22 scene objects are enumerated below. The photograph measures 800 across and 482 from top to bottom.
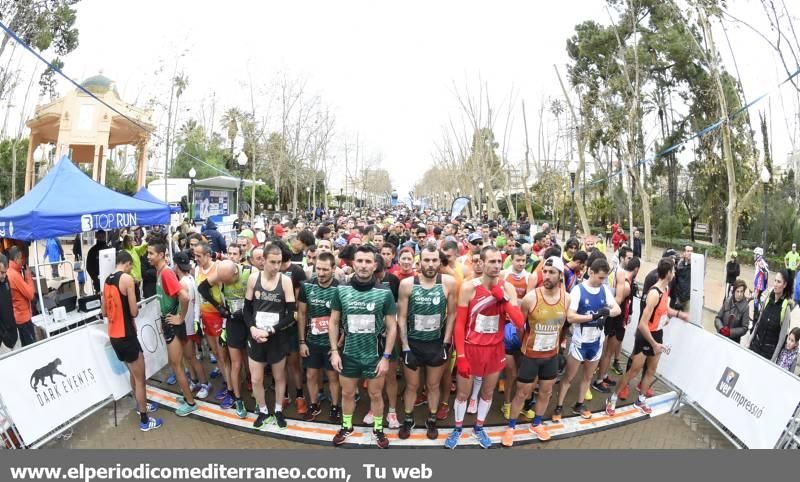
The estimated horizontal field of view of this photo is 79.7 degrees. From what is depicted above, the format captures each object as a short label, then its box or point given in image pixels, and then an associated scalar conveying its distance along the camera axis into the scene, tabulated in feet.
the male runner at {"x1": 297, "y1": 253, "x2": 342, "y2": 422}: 14.71
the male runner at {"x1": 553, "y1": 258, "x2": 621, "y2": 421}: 15.30
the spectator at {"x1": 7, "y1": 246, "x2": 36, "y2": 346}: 18.61
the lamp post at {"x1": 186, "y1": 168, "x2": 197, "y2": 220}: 82.79
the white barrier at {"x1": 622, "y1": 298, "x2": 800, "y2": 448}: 13.37
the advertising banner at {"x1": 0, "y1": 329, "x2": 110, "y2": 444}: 13.09
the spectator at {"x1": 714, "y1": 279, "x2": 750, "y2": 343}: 20.39
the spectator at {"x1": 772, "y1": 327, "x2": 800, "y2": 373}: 16.88
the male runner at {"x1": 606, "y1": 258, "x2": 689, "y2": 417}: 16.38
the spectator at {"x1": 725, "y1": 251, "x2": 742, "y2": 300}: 37.42
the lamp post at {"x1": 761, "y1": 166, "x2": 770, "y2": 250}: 41.39
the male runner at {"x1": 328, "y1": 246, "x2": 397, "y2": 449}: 13.70
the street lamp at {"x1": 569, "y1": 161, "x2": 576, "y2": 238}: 56.40
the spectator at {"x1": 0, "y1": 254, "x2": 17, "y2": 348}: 17.61
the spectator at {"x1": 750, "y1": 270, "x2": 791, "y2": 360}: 18.25
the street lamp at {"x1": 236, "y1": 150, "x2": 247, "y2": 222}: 48.95
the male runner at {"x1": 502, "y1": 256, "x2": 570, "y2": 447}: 14.74
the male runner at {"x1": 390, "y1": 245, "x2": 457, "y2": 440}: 13.96
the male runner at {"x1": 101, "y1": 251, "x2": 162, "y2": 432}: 14.78
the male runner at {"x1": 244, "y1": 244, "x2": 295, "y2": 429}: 14.85
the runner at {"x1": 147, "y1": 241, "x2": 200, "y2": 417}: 16.19
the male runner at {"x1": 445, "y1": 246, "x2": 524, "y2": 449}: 14.02
